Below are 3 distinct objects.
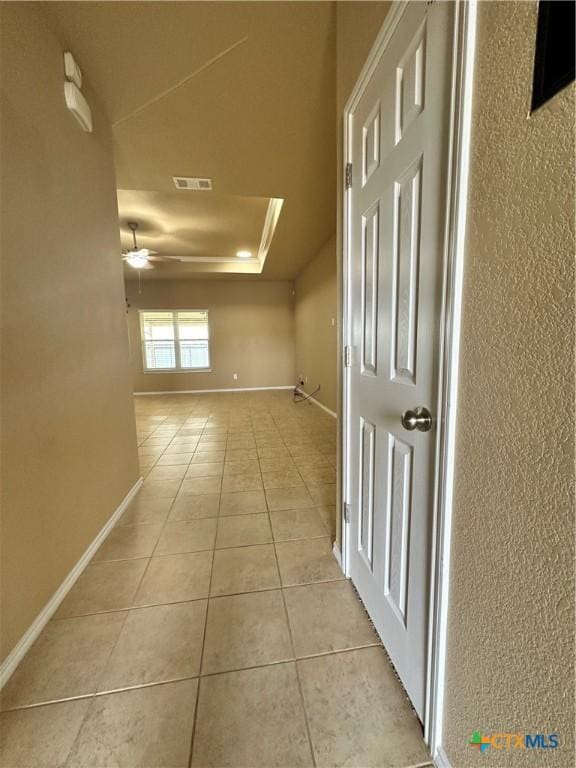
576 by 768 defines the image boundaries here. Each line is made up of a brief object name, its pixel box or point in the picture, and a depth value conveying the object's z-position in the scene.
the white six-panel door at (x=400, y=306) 0.76
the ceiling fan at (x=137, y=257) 4.48
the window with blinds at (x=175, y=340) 7.08
